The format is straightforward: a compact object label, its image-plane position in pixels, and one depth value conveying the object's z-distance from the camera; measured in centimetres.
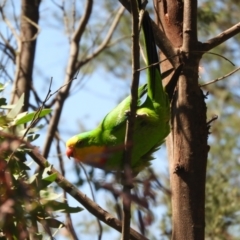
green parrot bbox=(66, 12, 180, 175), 528
